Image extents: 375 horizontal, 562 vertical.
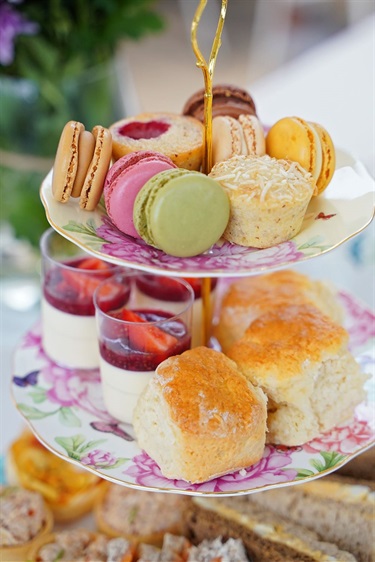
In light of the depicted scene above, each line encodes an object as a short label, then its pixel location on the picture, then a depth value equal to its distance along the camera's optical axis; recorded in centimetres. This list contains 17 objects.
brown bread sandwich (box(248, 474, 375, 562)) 77
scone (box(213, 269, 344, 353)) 79
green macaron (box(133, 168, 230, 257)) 63
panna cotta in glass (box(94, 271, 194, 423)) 72
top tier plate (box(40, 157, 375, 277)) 64
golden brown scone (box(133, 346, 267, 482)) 66
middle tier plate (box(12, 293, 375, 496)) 68
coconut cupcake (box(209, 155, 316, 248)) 65
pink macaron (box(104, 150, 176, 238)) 65
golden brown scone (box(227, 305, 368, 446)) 70
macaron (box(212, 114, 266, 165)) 69
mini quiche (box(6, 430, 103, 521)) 85
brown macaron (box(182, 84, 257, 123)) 72
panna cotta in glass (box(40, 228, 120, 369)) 78
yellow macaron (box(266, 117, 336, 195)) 68
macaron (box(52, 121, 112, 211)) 67
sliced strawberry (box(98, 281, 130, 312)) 76
